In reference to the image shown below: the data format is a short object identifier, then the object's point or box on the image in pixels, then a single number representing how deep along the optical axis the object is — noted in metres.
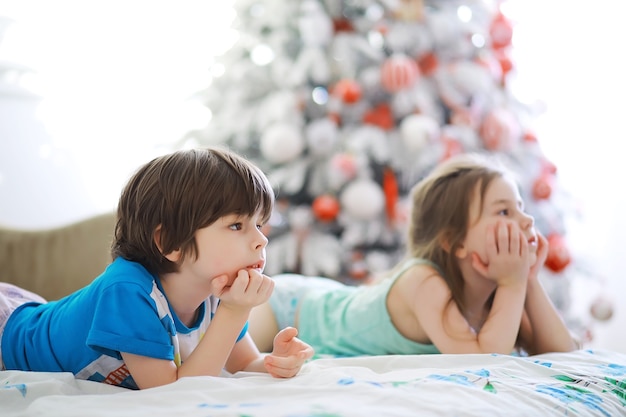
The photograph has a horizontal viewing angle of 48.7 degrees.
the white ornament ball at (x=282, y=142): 2.77
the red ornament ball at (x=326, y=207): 2.81
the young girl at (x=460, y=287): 1.54
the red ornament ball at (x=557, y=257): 2.88
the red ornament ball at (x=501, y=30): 3.02
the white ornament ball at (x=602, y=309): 3.09
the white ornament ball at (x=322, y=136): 2.81
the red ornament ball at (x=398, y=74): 2.79
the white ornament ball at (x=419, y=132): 2.76
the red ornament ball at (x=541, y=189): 2.95
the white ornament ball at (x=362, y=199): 2.76
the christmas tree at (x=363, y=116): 2.82
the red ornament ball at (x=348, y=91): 2.80
